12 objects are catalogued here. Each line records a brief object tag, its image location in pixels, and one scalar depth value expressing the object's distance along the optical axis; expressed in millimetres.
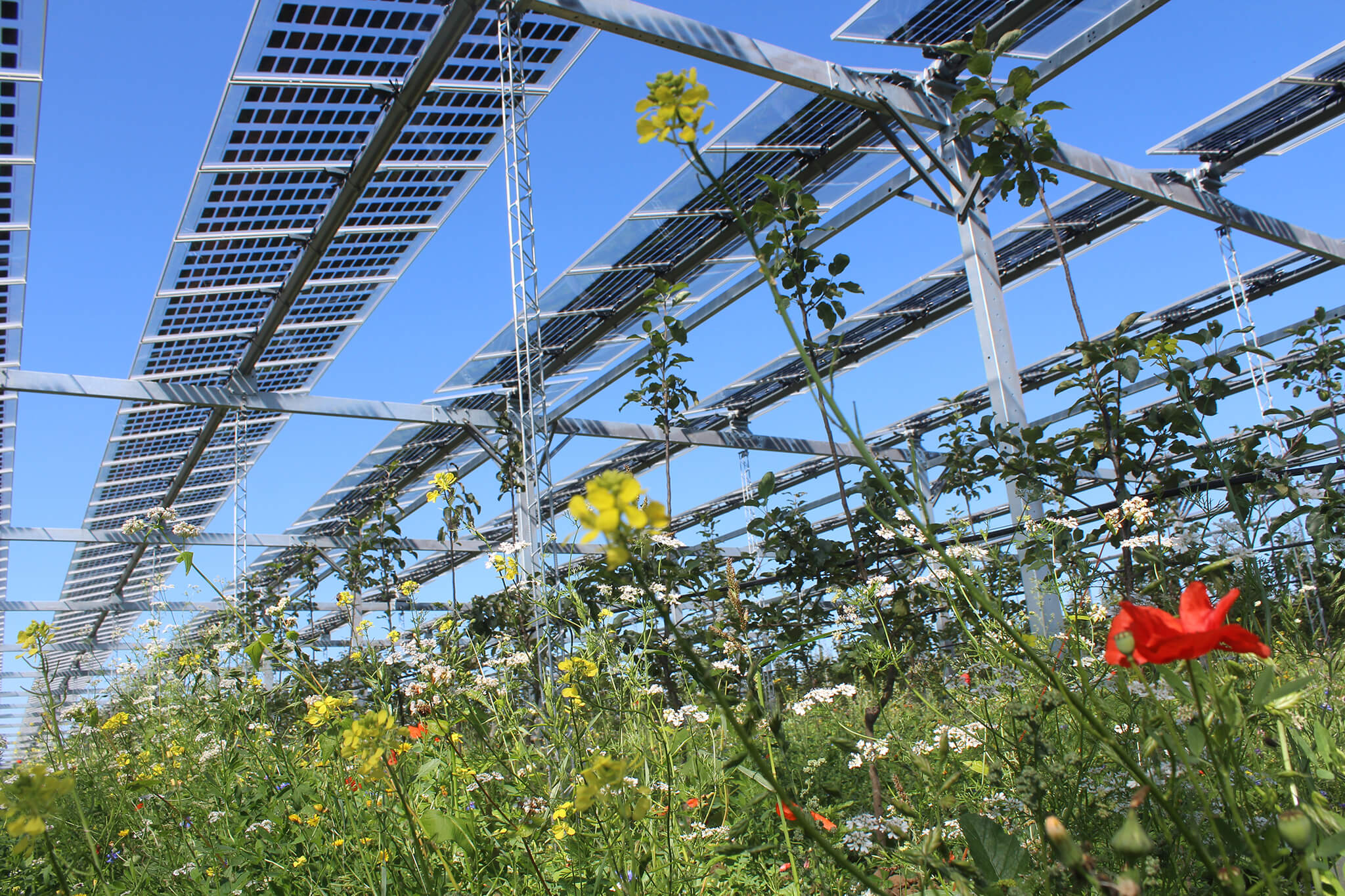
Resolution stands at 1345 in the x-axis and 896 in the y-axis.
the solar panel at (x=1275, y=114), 6418
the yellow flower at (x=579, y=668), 1751
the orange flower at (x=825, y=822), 1850
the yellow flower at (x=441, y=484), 2012
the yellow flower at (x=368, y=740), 1038
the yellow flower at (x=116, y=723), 3117
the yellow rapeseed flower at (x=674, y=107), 673
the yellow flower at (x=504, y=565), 2109
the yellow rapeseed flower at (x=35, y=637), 1608
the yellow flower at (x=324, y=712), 1478
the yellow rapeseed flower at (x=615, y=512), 509
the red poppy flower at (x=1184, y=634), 556
